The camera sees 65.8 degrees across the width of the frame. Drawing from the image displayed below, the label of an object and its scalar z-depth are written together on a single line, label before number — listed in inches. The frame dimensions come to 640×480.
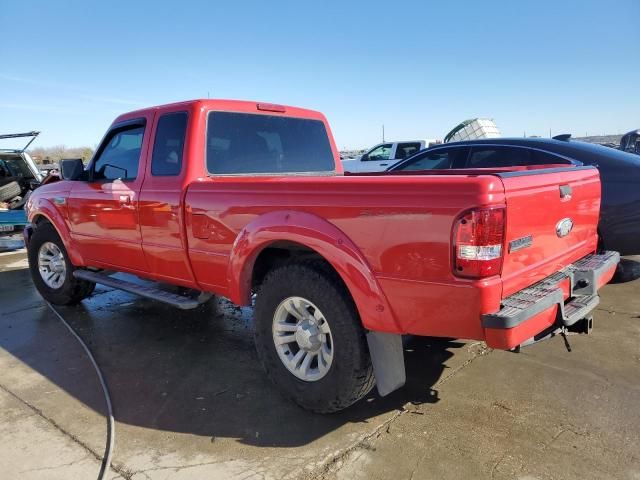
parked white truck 569.6
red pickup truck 92.0
